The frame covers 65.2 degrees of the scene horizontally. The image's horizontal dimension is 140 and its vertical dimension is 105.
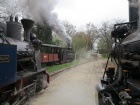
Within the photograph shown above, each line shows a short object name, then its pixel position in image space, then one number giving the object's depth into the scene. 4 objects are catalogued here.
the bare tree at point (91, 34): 30.38
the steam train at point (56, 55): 11.07
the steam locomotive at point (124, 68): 1.72
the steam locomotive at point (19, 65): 2.30
